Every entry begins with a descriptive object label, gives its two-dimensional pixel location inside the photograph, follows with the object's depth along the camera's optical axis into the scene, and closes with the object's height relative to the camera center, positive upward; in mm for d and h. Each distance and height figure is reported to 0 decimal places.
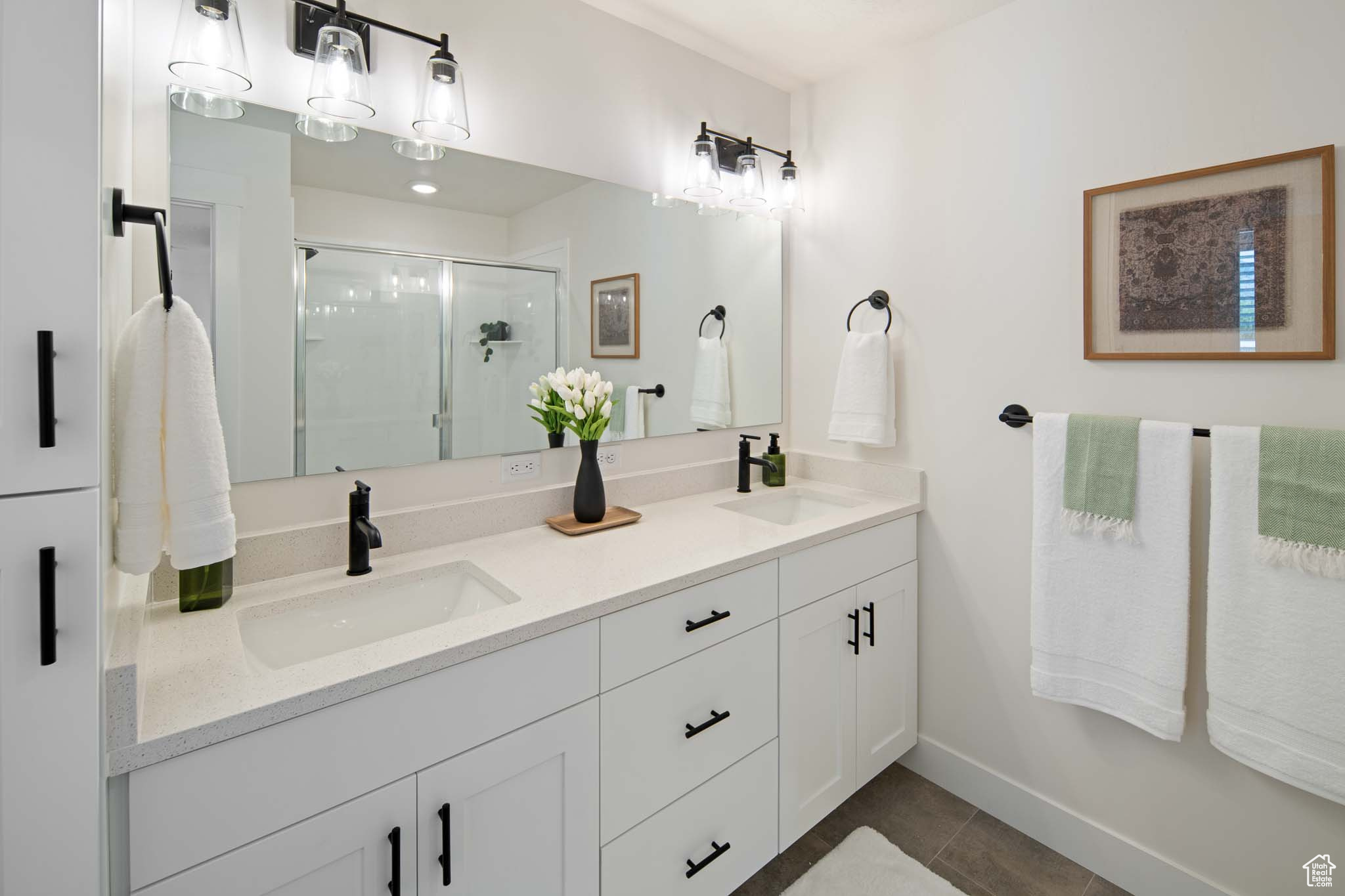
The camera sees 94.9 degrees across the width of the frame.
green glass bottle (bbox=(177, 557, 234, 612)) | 1162 -285
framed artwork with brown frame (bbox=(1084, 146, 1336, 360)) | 1350 +423
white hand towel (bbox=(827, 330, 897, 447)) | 2068 +162
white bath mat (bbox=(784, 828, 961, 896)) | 1647 -1197
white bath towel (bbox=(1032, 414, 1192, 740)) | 1497 -407
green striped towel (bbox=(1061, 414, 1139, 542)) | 1548 -88
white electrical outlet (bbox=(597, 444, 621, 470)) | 1961 -60
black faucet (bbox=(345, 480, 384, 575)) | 1344 -208
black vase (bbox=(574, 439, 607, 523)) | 1726 -145
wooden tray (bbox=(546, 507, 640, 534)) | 1679 -234
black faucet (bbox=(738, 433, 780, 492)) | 2193 -98
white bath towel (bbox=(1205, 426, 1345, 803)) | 1307 -464
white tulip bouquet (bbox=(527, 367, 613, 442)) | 1697 +101
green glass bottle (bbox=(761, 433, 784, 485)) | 2256 -87
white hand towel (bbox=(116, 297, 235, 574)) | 853 -13
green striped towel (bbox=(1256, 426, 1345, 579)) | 1273 -126
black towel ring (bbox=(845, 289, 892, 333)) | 2119 +477
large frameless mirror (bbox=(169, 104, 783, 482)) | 1285 +370
